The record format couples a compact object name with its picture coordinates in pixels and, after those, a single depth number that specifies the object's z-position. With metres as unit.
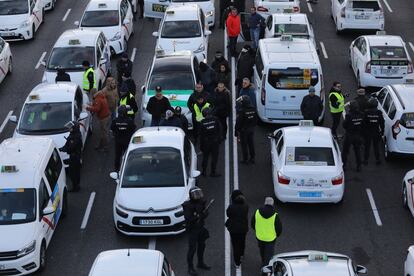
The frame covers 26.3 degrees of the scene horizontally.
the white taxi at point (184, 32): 29.19
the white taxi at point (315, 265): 13.94
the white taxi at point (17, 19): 32.75
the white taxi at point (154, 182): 18.56
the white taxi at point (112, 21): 31.14
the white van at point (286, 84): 24.16
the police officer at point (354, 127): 21.94
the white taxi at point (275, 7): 33.38
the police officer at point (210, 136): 21.33
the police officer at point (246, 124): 21.91
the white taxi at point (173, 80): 24.34
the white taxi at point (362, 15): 32.72
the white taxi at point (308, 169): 19.80
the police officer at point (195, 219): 16.84
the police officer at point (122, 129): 21.94
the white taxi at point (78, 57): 27.08
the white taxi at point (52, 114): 22.52
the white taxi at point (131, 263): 14.23
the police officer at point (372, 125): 22.25
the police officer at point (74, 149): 21.12
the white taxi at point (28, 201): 17.19
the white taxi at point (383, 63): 26.95
